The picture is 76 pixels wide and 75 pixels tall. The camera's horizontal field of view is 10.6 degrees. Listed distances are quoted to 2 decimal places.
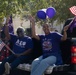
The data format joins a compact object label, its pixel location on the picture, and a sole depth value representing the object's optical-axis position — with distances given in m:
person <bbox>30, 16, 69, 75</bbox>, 7.02
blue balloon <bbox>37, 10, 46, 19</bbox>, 7.77
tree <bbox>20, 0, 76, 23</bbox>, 27.90
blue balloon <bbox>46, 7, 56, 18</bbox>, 7.79
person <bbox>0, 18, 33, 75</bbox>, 7.75
